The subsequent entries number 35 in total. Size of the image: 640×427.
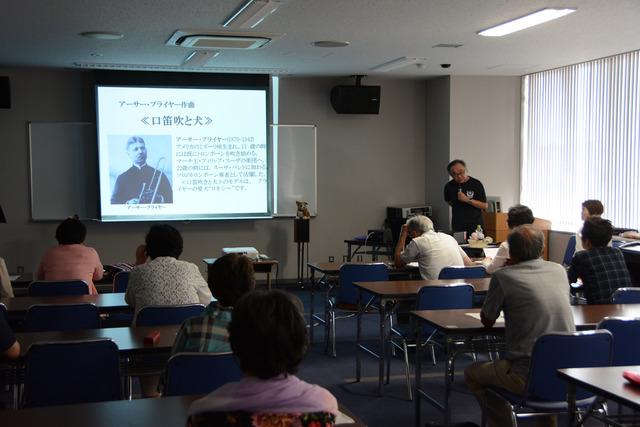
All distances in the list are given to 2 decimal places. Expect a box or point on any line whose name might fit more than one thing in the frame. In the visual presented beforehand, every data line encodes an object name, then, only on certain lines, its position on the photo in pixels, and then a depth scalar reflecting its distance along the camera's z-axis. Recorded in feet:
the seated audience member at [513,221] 19.20
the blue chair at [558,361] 11.30
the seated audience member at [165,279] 14.20
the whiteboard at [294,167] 34.42
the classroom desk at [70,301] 15.33
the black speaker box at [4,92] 30.40
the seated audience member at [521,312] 12.31
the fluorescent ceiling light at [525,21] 20.37
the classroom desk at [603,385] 8.50
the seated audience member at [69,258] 18.43
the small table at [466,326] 13.03
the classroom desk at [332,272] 21.39
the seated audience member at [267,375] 6.04
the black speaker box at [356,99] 34.22
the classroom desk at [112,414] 7.81
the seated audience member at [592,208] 23.25
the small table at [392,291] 16.71
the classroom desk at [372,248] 33.04
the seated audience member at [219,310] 9.91
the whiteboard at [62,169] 31.58
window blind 28.07
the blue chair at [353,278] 20.83
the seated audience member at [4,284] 17.29
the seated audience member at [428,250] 20.08
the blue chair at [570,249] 25.20
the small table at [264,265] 25.88
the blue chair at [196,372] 9.53
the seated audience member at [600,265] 16.49
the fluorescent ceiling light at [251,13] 18.90
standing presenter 29.81
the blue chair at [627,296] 15.52
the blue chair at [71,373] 10.16
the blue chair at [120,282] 18.98
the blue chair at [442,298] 16.56
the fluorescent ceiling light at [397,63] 29.13
